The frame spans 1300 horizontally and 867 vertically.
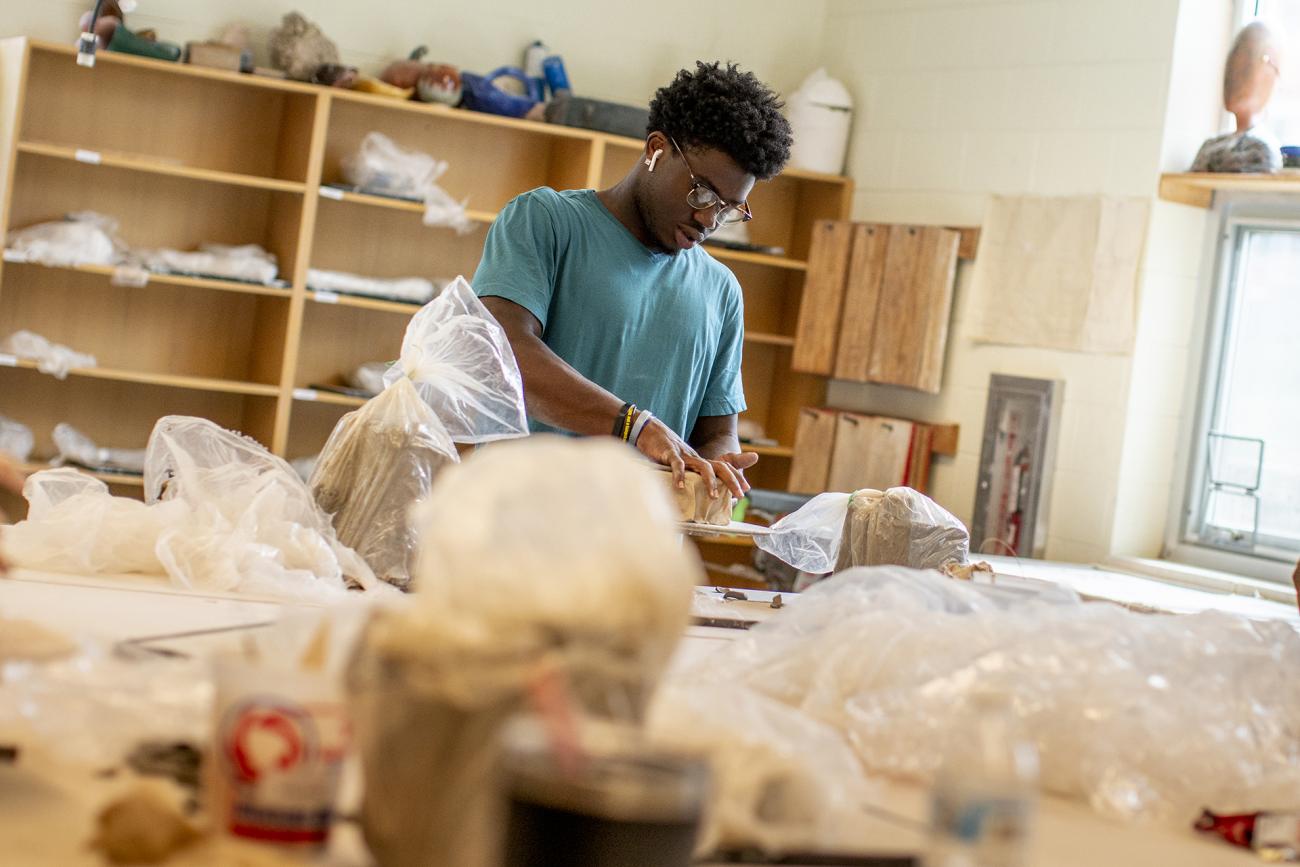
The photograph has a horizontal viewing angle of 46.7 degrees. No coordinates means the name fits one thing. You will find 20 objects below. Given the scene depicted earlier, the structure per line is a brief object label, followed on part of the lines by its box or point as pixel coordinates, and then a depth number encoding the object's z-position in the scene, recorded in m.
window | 4.14
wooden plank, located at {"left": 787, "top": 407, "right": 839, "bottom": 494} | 5.03
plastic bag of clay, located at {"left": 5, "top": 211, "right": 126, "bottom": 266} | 4.39
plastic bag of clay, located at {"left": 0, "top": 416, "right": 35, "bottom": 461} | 4.44
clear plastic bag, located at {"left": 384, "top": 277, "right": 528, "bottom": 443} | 2.09
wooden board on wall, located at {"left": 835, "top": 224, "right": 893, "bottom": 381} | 4.95
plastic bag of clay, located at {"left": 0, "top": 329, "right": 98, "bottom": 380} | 4.44
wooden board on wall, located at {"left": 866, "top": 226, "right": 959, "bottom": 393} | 4.73
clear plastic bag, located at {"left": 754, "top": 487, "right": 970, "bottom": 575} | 2.19
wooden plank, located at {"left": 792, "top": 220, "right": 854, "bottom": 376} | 5.07
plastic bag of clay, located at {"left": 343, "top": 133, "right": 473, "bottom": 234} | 4.73
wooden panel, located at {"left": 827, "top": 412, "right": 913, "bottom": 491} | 4.76
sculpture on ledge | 4.07
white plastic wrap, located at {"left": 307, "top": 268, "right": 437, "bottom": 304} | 4.70
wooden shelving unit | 4.62
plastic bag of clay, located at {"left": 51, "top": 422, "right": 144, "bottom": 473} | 4.53
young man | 2.59
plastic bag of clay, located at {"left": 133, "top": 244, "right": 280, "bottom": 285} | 4.55
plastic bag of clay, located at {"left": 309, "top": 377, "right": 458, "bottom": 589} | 1.97
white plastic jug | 5.21
